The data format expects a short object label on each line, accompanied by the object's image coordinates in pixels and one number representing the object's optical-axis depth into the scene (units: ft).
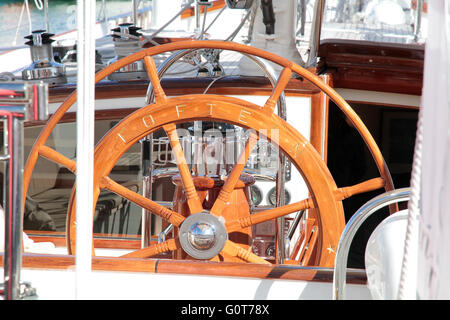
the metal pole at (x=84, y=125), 14.71
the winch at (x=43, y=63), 23.96
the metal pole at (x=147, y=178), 21.26
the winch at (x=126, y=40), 24.78
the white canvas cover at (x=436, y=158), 13.03
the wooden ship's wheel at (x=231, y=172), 20.14
